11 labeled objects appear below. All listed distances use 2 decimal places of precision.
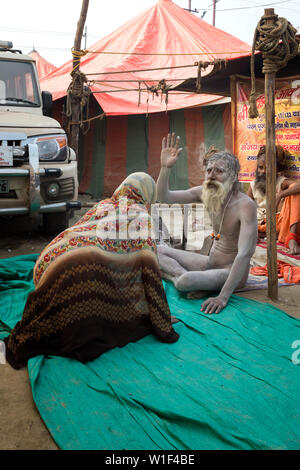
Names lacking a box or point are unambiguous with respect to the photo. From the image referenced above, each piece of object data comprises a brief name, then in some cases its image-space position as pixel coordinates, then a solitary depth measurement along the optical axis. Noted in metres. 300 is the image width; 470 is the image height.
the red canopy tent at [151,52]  10.05
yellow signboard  6.20
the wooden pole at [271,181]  4.02
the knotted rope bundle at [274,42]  3.79
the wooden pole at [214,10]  27.18
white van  5.25
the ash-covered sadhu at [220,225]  3.78
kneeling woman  2.81
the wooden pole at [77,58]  8.38
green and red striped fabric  10.94
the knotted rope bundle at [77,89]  8.15
